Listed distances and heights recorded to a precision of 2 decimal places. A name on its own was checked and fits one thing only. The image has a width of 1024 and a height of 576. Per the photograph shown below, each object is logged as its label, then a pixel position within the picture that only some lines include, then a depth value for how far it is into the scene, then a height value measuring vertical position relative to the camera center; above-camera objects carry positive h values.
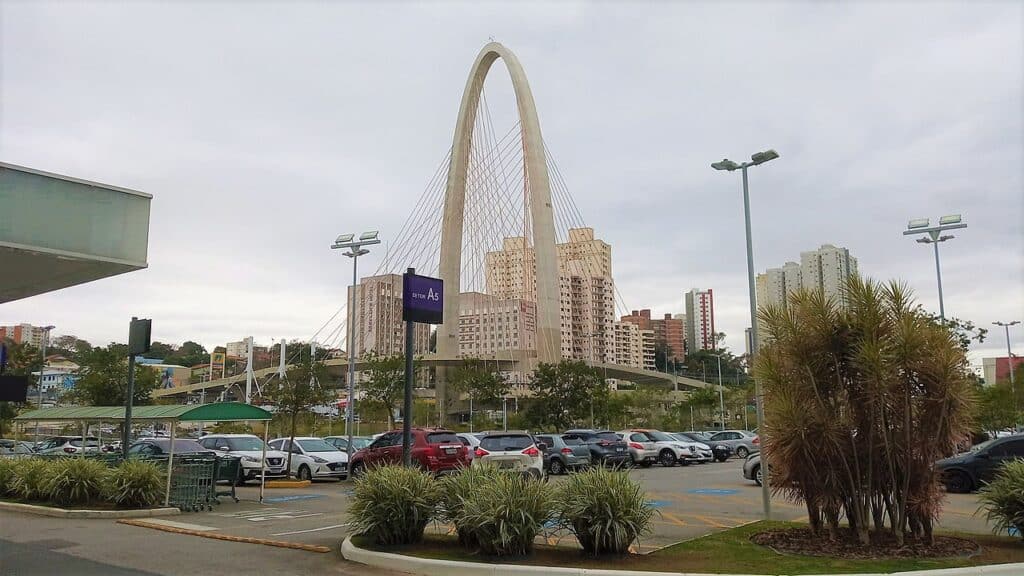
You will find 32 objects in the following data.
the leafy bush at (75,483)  16.52 -1.22
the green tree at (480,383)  56.53 +2.75
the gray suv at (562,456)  27.14 -1.10
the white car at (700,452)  33.63 -1.20
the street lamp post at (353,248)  29.89 +6.30
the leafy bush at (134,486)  16.25 -1.26
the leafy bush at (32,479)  17.03 -1.21
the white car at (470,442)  23.24 -0.59
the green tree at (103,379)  42.21 +2.19
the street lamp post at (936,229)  34.12 +8.06
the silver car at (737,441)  38.37 -0.85
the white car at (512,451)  19.92 -0.70
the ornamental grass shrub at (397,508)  11.12 -1.15
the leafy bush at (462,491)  10.73 -0.90
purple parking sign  13.48 +2.06
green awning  16.53 +0.19
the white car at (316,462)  25.95 -1.25
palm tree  10.73 +0.21
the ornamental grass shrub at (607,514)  10.03 -1.11
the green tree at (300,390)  28.72 +1.16
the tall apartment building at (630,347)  154.00 +14.64
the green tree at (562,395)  49.59 +1.65
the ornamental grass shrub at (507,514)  10.03 -1.12
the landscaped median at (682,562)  9.29 -1.65
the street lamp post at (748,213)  14.17 +4.31
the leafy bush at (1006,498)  10.77 -1.00
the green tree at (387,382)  50.78 +2.48
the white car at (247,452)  24.59 -0.91
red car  21.00 -0.74
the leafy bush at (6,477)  18.36 -1.22
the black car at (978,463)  19.25 -0.94
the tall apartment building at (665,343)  186.30 +18.53
